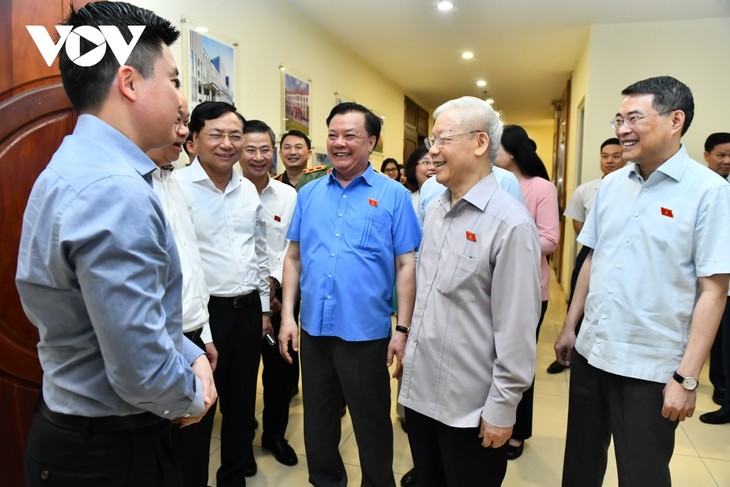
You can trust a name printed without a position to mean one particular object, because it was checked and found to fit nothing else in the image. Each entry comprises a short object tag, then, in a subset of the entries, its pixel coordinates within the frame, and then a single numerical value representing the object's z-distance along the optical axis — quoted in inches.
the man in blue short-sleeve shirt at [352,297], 77.5
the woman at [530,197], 103.5
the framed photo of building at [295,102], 189.7
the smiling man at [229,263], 82.3
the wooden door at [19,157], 67.5
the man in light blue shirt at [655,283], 56.9
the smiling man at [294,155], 135.6
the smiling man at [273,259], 104.7
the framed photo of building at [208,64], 134.3
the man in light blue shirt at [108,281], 33.9
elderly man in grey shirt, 53.7
